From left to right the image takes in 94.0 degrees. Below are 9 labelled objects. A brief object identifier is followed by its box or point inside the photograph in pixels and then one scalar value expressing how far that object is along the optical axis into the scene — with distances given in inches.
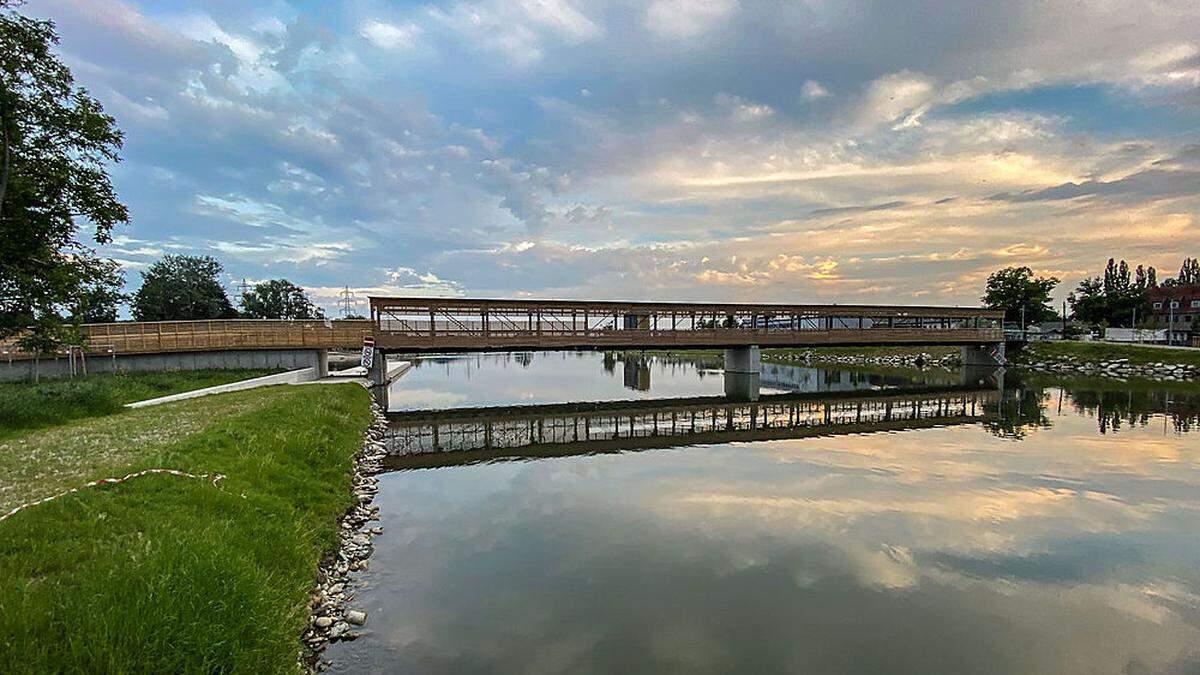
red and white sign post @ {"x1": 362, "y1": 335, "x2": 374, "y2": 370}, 1354.6
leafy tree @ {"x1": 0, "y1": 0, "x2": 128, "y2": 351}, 518.6
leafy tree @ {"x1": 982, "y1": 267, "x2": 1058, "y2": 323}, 2950.3
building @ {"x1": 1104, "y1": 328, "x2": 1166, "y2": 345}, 2706.7
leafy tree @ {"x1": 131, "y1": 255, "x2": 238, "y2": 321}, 2874.0
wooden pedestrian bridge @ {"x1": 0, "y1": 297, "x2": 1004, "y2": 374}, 1365.7
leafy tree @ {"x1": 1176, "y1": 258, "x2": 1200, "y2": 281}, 5032.5
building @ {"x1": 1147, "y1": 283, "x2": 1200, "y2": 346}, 3496.1
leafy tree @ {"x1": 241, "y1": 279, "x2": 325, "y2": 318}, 3745.1
